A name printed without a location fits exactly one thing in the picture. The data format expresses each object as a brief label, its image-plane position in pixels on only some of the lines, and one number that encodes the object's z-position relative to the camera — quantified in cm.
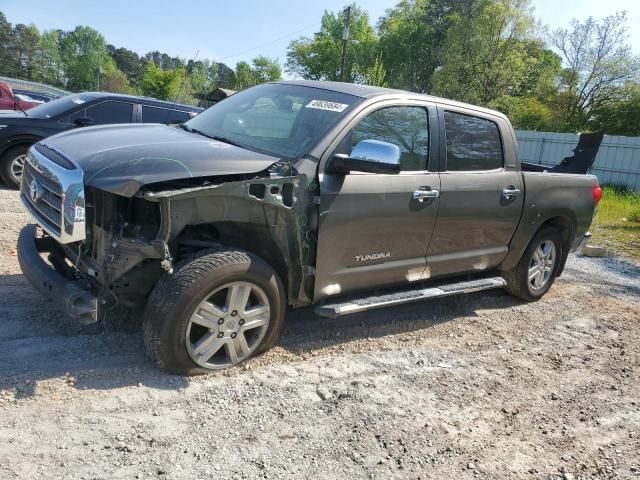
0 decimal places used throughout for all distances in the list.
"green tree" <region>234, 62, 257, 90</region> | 5616
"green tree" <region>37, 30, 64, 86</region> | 8694
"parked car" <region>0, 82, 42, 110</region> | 1464
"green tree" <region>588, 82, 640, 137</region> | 3042
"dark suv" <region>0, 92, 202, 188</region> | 829
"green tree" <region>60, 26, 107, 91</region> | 9244
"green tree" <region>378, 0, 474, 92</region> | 5969
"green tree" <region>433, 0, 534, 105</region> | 4019
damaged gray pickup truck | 313
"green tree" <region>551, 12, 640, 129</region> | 3472
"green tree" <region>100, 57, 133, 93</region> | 7238
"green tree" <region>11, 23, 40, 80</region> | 8194
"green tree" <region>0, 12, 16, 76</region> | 7912
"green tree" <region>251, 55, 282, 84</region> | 7144
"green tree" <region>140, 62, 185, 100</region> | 5430
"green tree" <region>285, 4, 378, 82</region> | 6819
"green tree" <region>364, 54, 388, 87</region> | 3628
